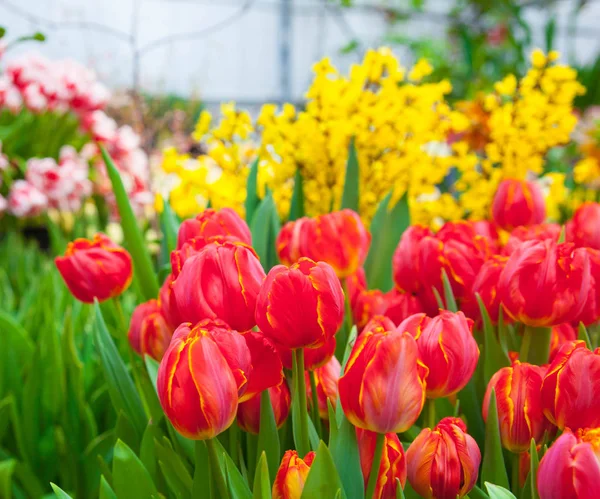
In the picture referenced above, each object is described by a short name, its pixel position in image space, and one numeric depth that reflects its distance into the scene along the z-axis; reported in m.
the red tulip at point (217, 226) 0.48
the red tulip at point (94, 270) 0.55
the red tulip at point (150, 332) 0.49
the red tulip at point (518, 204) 0.68
